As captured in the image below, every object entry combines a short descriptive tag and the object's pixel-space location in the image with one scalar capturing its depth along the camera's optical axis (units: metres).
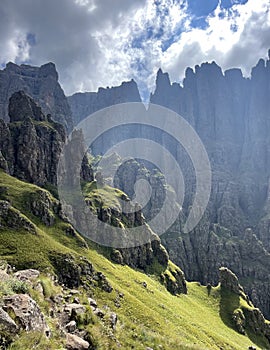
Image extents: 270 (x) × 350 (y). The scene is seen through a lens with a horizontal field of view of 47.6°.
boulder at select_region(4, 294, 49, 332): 12.86
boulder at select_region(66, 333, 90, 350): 14.59
